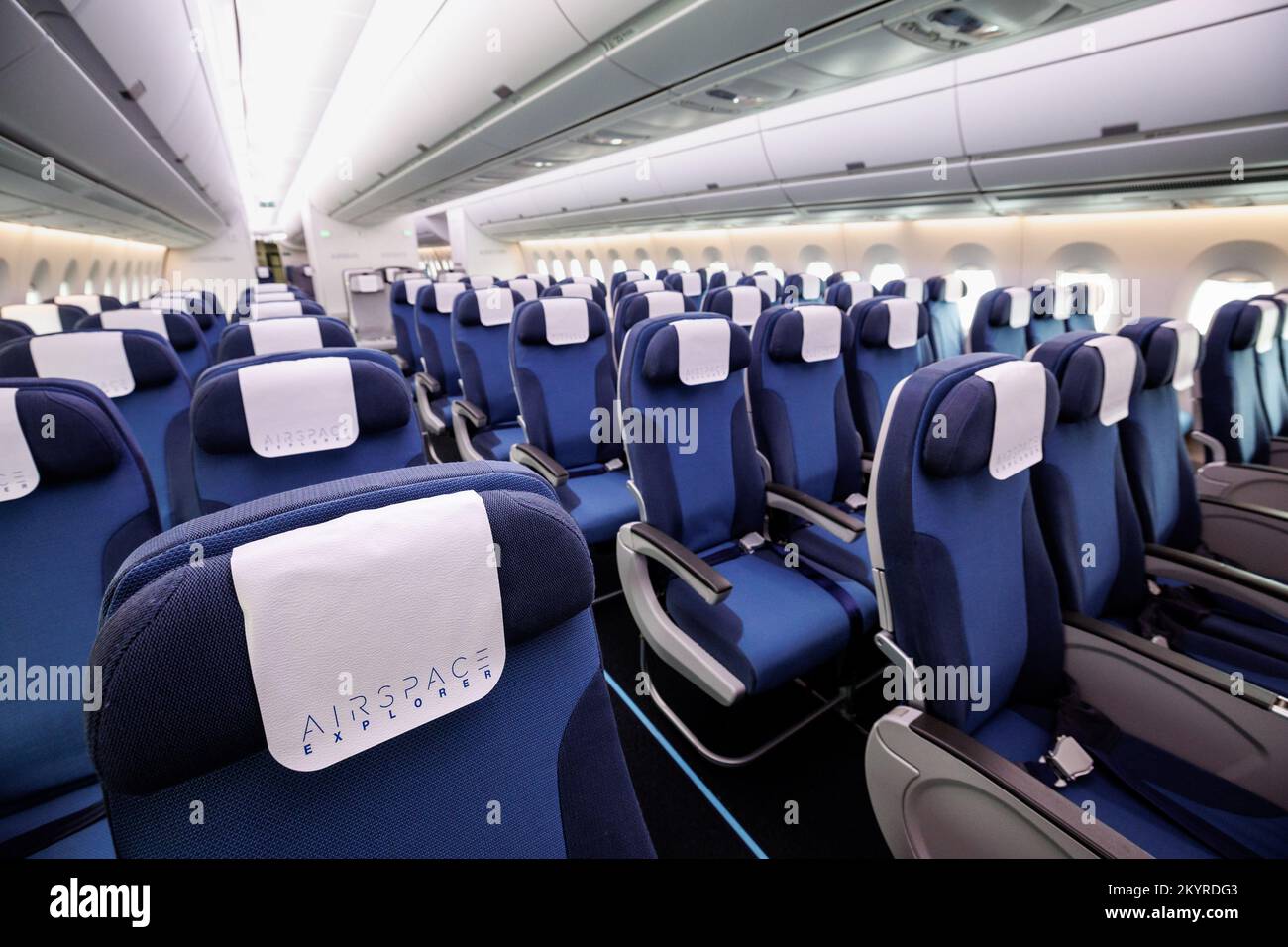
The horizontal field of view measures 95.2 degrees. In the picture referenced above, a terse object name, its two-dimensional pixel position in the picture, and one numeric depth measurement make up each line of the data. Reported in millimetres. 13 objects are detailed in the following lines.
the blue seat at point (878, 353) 3344
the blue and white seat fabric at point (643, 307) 4266
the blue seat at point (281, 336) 2859
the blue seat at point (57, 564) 1205
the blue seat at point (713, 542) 1874
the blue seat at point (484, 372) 4012
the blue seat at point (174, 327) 3297
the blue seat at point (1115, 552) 1736
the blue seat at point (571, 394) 3172
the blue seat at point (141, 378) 2145
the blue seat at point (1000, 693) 1283
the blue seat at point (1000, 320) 5062
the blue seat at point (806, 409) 2674
